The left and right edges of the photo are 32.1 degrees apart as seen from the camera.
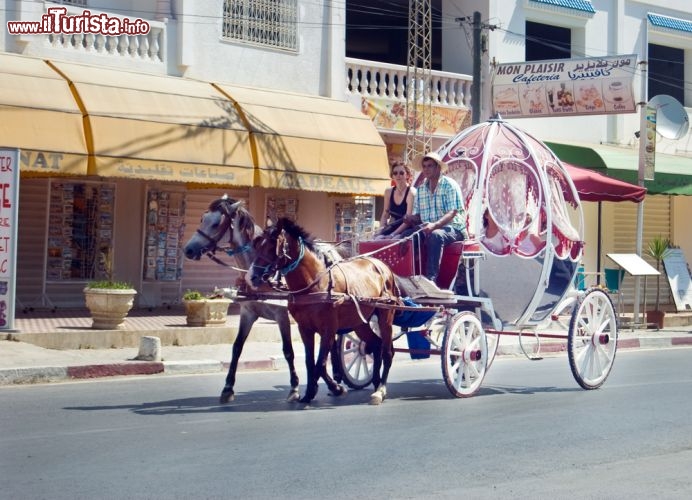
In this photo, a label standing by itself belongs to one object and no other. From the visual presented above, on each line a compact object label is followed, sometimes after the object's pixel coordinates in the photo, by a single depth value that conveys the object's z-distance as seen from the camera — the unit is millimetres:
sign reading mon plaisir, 23844
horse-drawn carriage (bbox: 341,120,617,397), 12094
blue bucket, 12250
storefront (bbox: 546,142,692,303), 26016
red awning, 21391
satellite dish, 27719
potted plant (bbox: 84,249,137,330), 16453
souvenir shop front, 17438
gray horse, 10688
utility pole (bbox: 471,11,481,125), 22594
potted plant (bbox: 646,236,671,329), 24047
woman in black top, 12211
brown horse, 10766
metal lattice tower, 23328
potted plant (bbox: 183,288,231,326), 17797
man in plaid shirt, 11852
